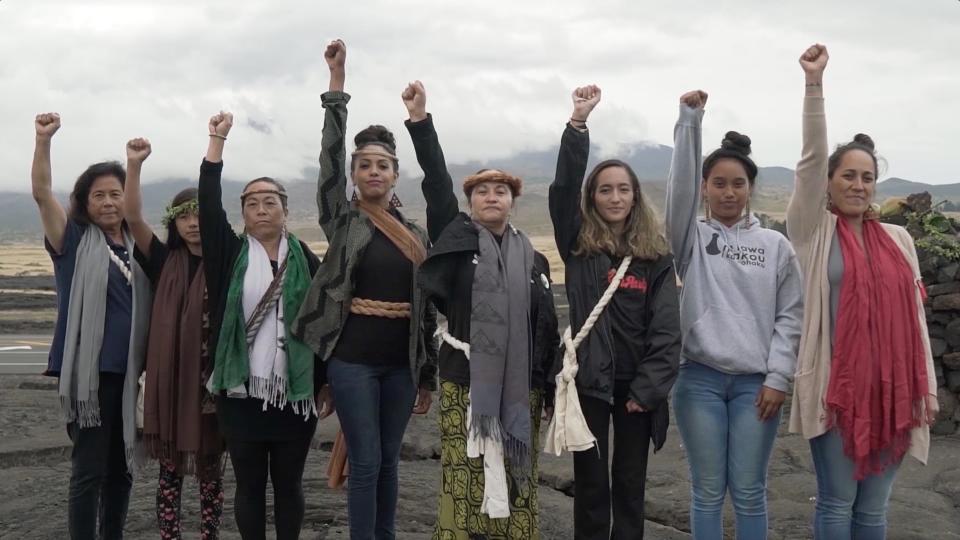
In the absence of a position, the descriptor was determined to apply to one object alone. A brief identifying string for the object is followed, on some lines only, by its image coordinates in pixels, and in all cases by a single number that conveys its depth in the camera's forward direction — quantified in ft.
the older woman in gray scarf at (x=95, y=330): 13.82
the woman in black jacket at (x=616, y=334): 12.65
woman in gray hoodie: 12.63
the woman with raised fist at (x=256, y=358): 13.30
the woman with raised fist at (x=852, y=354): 12.46
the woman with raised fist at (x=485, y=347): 12.78
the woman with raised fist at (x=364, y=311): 13.24
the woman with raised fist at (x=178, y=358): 14.07
